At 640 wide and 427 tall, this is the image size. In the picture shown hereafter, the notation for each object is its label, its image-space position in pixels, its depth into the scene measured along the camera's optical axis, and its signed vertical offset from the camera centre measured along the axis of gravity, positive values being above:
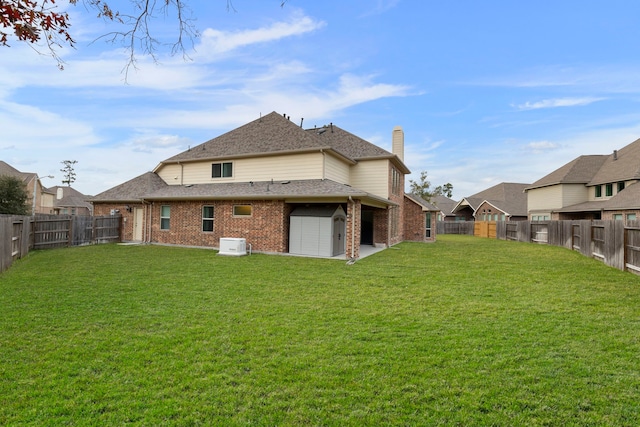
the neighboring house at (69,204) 45.31 +2.26
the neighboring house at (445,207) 46.98 +2.50
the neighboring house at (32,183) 34.94 +4.19
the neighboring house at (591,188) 22.22 +2.89
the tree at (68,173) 66.50 +9.67
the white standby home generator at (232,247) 13.19 -1.03
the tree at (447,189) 71.46 +7.46
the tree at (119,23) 3.29 +2.12
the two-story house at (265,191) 13.95 +1.48
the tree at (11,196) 25.77 +1.92
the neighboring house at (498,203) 36.25 +2.38
